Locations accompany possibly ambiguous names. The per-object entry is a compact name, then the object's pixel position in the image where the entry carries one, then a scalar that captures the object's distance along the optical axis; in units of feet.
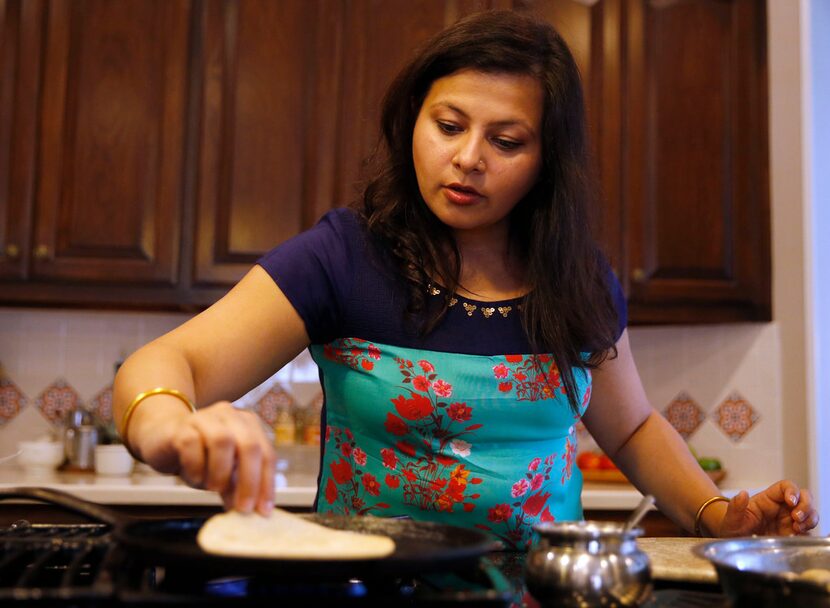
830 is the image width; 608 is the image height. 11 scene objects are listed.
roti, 2.16
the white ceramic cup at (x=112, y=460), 8.57
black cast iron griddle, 2.12
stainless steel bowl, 2.20
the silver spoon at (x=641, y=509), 2.68
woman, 3.80
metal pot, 2.34
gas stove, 1.96
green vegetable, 9.19
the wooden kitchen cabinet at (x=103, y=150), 8.57
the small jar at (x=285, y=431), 9.43
